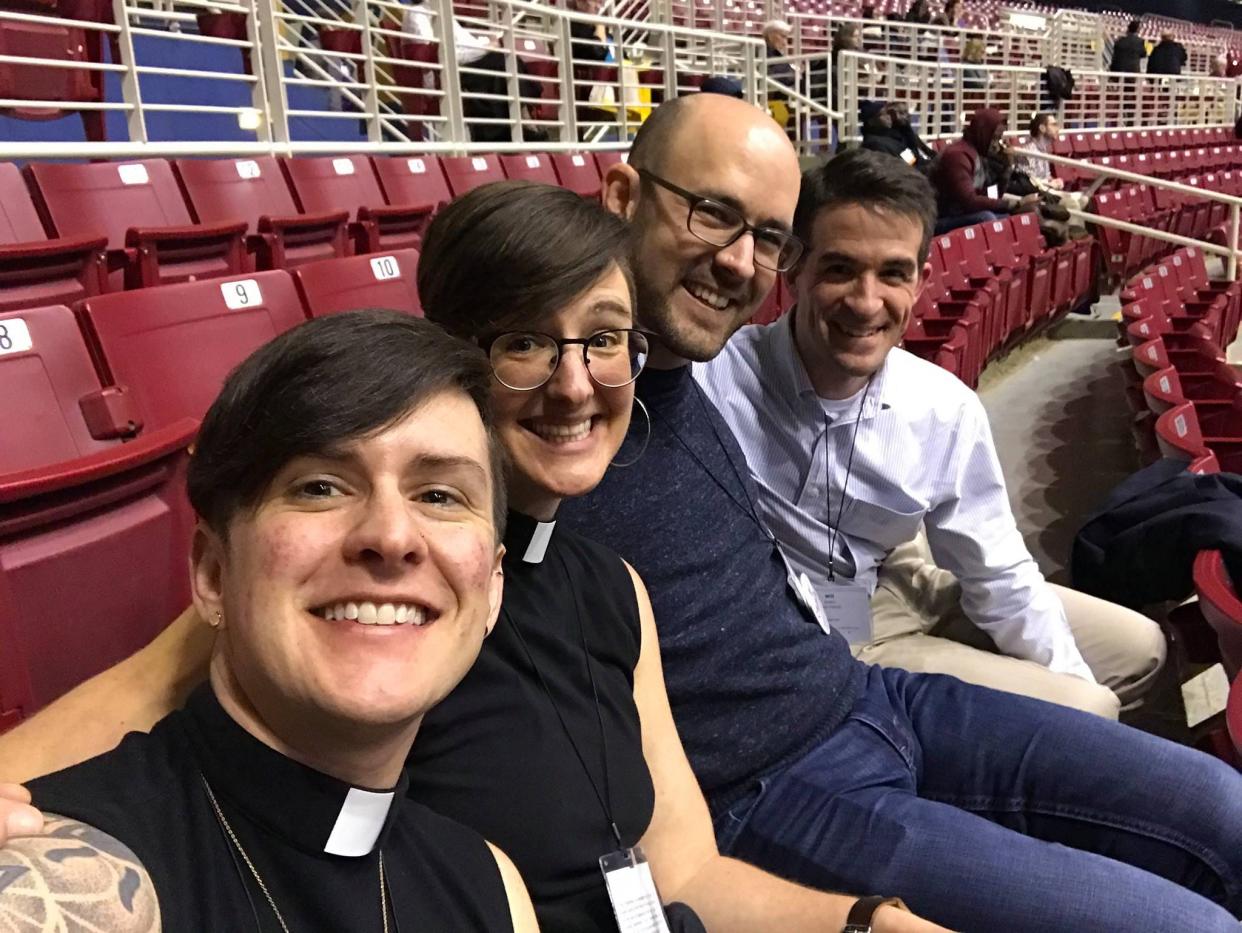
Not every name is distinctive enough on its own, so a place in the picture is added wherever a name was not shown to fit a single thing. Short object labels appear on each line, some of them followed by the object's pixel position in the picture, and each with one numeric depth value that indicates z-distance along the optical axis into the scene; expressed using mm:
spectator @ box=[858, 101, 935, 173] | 5551
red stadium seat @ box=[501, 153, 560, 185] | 4129
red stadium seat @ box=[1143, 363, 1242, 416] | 2373
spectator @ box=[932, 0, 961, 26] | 10378
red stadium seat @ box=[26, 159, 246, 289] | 2227
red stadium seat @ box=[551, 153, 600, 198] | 4320
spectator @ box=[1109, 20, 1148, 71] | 12078
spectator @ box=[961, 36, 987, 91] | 8914
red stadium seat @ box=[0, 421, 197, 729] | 850
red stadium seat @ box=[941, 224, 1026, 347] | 4254
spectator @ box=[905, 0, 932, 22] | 9672
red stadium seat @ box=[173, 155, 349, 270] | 2586
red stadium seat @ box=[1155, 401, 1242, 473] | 2045
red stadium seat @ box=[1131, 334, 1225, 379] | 2652
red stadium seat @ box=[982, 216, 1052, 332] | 4719
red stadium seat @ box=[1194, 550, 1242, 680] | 1218
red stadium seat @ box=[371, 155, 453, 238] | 3465
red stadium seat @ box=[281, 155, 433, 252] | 2947
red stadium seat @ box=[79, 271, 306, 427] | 1287
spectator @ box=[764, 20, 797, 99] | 7211
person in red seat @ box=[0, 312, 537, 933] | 553
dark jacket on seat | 1653
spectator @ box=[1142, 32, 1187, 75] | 12664
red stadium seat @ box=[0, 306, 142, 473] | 1157
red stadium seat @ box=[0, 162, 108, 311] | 1912
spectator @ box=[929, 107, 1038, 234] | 5383
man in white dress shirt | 1414
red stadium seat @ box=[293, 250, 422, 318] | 1701
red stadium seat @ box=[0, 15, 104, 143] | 3273
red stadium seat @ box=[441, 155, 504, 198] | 3846
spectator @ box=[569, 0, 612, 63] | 6395
